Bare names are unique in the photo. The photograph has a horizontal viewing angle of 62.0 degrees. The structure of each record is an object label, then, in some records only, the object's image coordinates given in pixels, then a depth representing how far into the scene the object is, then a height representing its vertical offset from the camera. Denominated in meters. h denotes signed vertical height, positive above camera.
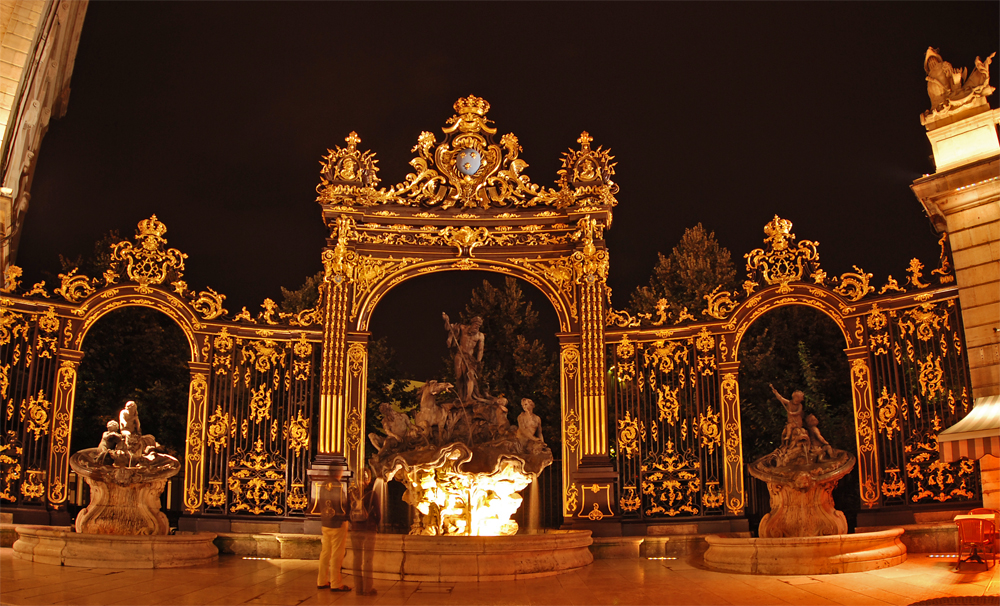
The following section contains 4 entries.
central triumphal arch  13.10 +3.68
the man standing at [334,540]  8.05 -0.74
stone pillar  9.99 +2.90
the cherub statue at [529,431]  12.06 +0.42
